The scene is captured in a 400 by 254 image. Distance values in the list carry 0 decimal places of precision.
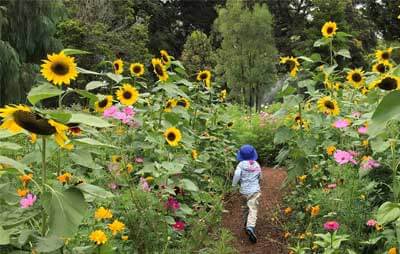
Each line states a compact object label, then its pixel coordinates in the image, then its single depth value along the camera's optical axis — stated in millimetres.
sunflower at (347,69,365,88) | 3941
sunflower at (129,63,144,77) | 4043
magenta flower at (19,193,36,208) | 1920
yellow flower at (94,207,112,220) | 2135
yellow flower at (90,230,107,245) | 1920
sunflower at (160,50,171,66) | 3836
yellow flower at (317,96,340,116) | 3701
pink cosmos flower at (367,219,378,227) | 2801
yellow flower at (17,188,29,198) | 2176
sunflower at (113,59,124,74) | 4016
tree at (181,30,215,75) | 16344
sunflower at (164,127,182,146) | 3285
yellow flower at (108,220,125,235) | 2199
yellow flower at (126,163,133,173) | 2925
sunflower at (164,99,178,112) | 3919
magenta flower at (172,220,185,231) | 2918
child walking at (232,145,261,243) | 4695
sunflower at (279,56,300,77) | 4068
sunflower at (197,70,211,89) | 5082
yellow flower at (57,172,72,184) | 2090
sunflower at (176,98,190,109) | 4352
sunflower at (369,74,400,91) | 2615
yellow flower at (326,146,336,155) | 3586
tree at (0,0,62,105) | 10922
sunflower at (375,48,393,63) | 3775
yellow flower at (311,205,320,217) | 3168
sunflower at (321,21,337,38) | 3984
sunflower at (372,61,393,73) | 3796
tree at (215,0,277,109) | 17188
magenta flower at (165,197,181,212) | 2963
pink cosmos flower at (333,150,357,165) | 3156
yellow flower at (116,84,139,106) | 3430
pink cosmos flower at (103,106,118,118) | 3291
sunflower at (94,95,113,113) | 3048
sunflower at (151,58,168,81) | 3626
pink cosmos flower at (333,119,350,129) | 3545
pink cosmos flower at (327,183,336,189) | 3303
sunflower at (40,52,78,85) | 1846
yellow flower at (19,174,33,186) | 2177
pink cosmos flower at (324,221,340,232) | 2767
